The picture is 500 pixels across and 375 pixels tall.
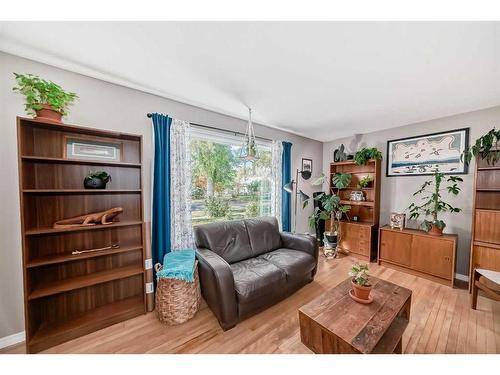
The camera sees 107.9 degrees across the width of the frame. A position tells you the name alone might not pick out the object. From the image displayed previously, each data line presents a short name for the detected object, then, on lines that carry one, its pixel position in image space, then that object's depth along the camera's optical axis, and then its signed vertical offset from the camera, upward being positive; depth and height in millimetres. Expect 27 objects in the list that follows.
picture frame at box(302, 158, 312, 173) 3814 +331
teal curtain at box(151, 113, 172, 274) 2008 -103
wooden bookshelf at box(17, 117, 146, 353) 1405 -560
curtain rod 2311 +713
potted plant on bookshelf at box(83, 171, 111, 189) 1596 -3
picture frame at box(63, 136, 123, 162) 1612 +285
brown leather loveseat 1597 -935
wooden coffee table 1085 -931
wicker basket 1667 -1123
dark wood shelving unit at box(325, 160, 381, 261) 3088 -623
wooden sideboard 2299 -999
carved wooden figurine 1513 -350
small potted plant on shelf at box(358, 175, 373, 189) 3170 -7
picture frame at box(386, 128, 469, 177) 2538 +417
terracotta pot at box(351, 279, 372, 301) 1388 -852
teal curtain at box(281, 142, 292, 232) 3295 -67
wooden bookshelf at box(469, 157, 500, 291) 2012 -420
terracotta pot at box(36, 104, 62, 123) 1363 +501
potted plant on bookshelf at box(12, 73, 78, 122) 1305 +615
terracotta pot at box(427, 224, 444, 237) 2408 -668
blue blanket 1655 -821
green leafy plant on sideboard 2408 -315
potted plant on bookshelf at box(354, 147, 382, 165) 3035 +434
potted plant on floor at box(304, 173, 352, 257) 3189 -566
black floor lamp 3342 -173
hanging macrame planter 2204 +375
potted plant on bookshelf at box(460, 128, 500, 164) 1961 +371
